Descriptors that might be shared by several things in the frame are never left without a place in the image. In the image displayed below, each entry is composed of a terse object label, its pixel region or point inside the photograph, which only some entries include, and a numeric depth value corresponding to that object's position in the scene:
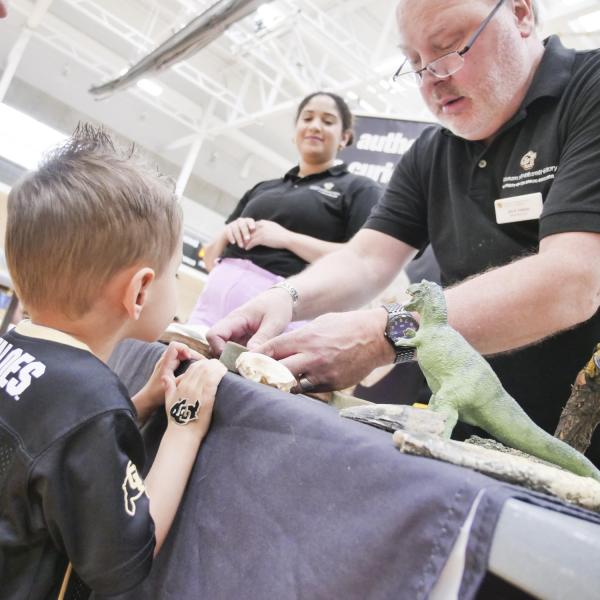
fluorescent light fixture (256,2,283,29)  6.24
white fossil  0.71
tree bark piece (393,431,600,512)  0.40
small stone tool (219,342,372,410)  0.86
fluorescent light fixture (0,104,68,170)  5.77
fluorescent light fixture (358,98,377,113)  7.54
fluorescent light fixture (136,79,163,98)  9.04
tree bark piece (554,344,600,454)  0.75
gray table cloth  0.34
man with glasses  0.82
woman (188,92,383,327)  1.89
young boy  0.62
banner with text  3.52
